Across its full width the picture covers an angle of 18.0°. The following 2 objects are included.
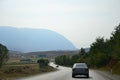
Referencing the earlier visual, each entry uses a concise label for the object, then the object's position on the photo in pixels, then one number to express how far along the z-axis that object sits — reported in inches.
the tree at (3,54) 3585.1
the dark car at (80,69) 1738.3
